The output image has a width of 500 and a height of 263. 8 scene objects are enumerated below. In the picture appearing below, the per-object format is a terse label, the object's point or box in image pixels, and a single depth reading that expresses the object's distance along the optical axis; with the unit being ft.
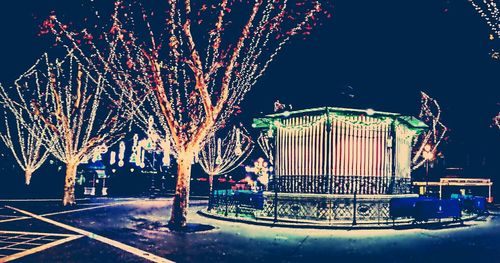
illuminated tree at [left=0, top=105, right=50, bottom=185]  116.57
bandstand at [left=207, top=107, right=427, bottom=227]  59.52
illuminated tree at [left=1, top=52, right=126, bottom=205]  80.64
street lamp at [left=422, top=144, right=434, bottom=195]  95.54
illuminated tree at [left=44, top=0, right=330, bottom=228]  50.49
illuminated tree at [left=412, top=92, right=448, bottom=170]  111.58
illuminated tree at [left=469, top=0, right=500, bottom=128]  49.99
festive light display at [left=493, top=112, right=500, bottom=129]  128.30
